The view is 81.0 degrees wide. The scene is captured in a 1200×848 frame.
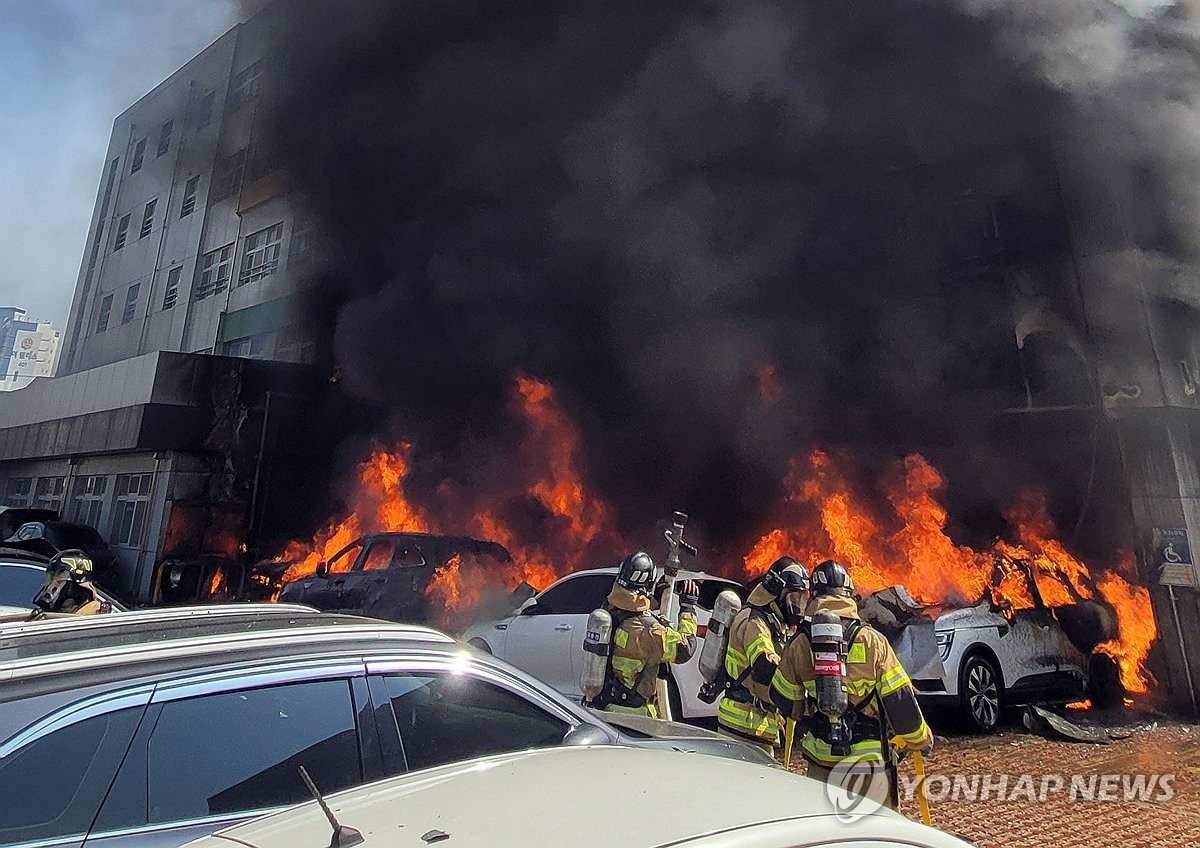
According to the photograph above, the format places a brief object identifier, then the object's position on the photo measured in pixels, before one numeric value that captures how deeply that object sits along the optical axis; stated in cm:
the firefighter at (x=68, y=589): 510
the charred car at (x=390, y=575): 867
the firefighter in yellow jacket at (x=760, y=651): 407
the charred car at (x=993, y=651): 642
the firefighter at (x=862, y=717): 326
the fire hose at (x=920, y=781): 336
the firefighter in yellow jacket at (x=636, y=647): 436
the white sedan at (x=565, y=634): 600
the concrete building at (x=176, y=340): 1534
